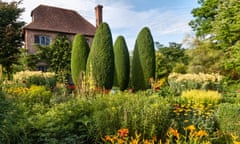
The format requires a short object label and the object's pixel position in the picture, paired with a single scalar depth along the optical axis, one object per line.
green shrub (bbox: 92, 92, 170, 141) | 3.61
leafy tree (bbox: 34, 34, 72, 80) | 19.14
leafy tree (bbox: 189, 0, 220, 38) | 16.49
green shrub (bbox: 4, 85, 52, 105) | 5.83
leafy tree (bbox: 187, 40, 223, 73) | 16.42
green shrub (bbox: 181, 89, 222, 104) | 5.75
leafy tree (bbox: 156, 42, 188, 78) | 19.70
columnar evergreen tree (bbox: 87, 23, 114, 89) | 10.39
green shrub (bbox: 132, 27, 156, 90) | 11.62
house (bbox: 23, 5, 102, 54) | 19.64
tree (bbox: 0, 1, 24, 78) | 15.91
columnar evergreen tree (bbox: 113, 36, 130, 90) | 12.80
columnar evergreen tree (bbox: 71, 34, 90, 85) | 12.59
